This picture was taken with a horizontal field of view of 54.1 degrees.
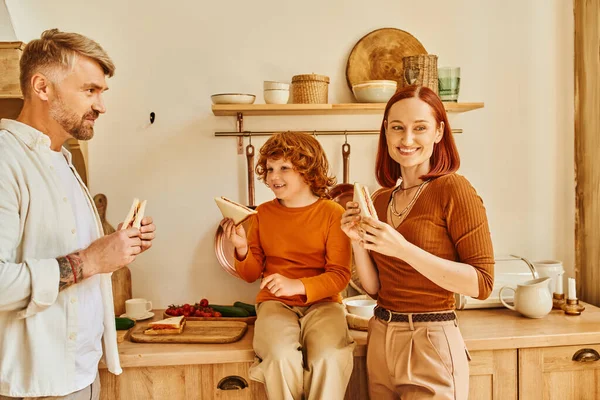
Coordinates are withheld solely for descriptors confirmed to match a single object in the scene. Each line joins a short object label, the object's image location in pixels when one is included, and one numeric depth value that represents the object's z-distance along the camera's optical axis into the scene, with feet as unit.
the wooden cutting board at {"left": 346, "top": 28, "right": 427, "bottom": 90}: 8.41
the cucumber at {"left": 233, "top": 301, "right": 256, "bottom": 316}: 7.75
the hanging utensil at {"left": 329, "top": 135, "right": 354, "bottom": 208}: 8.35
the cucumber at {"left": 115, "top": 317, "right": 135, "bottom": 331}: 7.22
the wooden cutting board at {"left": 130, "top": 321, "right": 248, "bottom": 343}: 6.79
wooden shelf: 7.66
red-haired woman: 5.20
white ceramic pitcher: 7.41
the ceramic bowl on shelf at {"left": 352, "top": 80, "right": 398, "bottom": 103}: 7.80
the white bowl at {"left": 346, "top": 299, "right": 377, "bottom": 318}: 7.30
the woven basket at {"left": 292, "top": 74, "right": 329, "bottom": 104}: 7.88
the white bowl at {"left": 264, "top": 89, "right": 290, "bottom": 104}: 7.75
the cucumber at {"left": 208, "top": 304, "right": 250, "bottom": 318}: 7.62
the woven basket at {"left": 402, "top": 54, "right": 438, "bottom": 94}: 7.78
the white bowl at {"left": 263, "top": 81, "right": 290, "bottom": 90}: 7.74
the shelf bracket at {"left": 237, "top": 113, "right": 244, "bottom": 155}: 8.30
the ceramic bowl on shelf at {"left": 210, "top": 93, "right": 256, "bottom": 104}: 7.64
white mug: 7.77
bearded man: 4.87
